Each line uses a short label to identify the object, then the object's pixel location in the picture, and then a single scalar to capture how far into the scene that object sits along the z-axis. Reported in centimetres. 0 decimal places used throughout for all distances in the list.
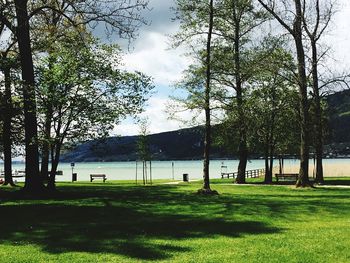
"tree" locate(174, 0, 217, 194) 2533
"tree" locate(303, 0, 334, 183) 3021
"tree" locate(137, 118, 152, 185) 5507
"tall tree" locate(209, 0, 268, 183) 3403
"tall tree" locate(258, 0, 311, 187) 2911
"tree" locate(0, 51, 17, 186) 2424
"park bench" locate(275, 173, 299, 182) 4259
